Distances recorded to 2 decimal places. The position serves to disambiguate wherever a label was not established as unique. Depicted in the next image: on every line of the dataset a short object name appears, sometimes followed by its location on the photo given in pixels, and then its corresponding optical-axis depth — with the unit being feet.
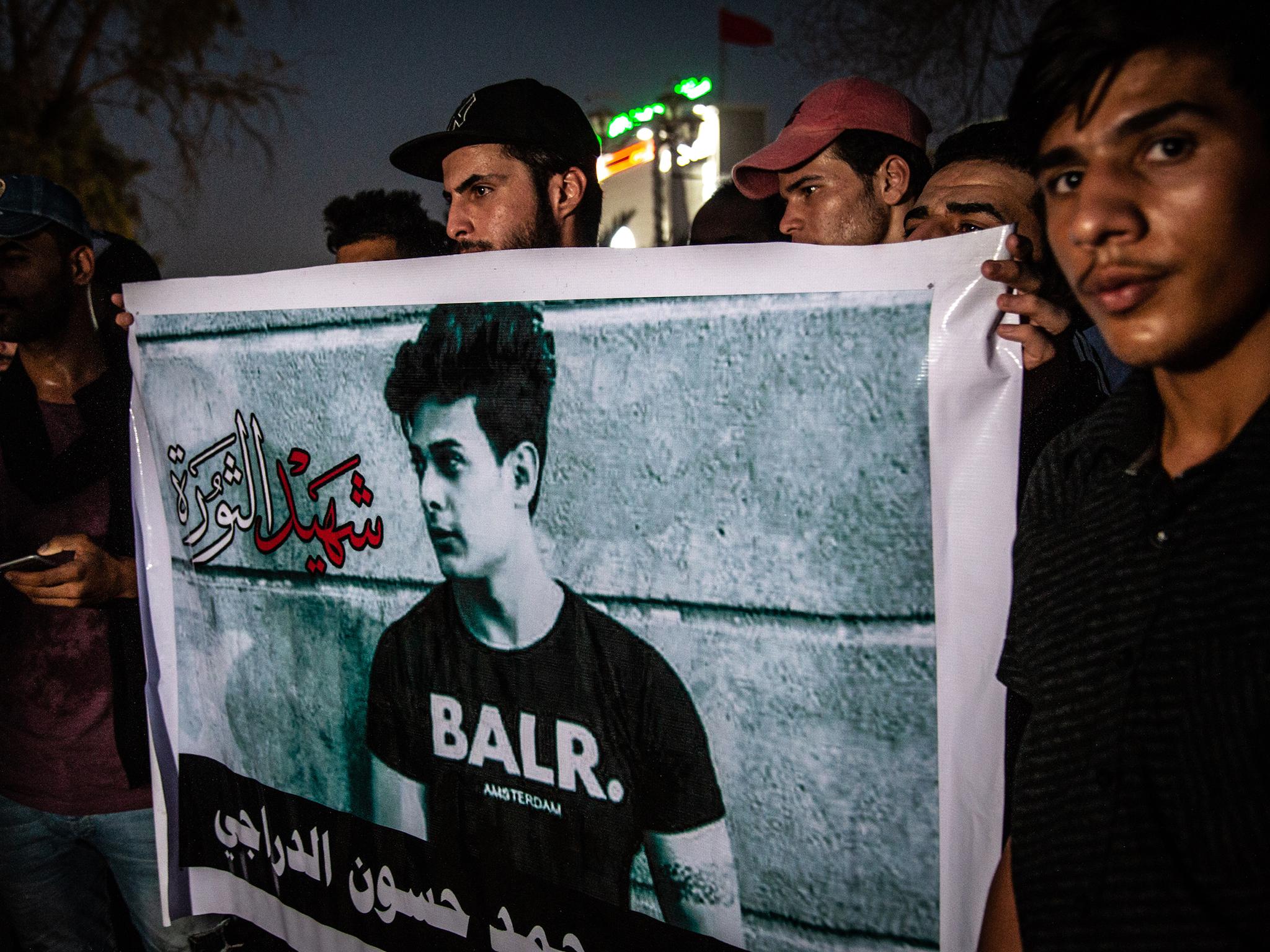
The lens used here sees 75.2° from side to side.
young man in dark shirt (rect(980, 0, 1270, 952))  2.32
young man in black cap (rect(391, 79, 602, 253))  6.31
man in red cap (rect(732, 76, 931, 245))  6.32
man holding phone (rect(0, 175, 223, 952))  5.96
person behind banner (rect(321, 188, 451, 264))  10.52
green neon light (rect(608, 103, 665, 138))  51.55
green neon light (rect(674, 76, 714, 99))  48.80
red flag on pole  65.87
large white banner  3.53
